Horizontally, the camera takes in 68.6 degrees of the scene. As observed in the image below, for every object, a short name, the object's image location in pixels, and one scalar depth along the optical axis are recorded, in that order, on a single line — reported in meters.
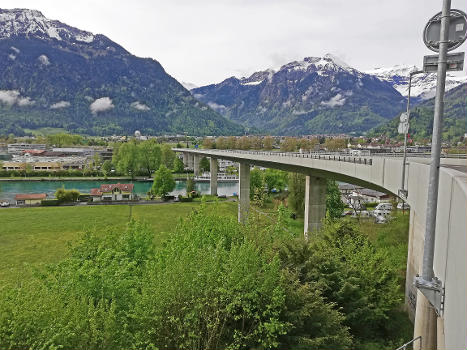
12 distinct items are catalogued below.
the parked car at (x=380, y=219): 47.15
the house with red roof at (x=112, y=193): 65.21
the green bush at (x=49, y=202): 59.72
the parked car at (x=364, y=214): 56.26
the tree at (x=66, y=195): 61.09
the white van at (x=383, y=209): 55.97
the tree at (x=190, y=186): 73.60
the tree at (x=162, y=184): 68.62
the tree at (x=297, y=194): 50.96
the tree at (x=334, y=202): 45.44
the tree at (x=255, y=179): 68.94
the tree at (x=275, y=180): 77.50
